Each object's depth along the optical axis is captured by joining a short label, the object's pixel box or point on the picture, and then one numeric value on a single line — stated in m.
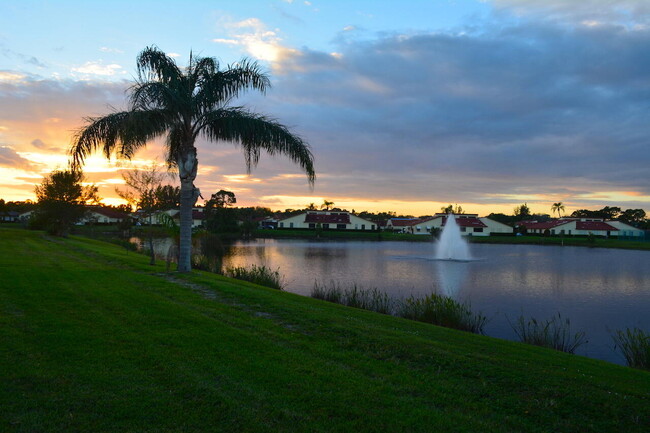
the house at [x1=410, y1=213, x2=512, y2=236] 102.69
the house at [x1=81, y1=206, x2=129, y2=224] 109.38
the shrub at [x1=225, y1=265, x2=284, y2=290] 20.80
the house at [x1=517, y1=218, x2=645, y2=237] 104.06
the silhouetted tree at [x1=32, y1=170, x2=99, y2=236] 42.66
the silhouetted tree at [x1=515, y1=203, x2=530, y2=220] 142.02
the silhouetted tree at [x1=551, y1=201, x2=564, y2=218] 170.01
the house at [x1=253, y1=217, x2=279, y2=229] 116.70
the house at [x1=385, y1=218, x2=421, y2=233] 111.81
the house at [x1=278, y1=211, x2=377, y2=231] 107.94
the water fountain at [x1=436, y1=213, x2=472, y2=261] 46.53
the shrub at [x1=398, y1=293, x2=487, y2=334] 13.94
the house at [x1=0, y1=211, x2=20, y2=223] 115.84
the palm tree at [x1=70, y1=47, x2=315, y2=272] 15.80
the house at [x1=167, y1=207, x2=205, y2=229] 108.14
